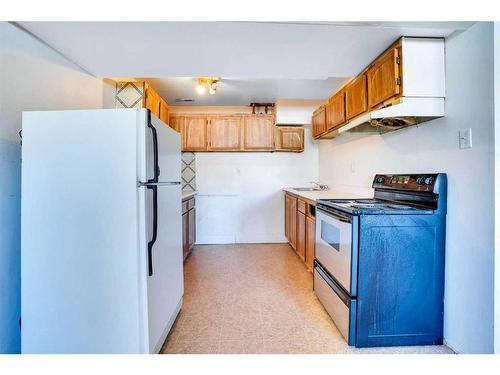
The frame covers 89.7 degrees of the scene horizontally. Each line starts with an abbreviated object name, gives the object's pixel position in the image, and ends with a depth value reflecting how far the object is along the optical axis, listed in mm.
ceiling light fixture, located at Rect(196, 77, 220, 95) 2926
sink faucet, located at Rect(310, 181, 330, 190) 3848
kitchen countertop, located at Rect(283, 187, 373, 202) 2703
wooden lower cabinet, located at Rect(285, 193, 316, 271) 2674
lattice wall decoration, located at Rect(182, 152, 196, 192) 4200
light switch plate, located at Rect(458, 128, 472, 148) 1438
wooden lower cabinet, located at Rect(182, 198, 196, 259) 3220
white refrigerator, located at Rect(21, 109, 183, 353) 1298
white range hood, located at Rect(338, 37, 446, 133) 1642
